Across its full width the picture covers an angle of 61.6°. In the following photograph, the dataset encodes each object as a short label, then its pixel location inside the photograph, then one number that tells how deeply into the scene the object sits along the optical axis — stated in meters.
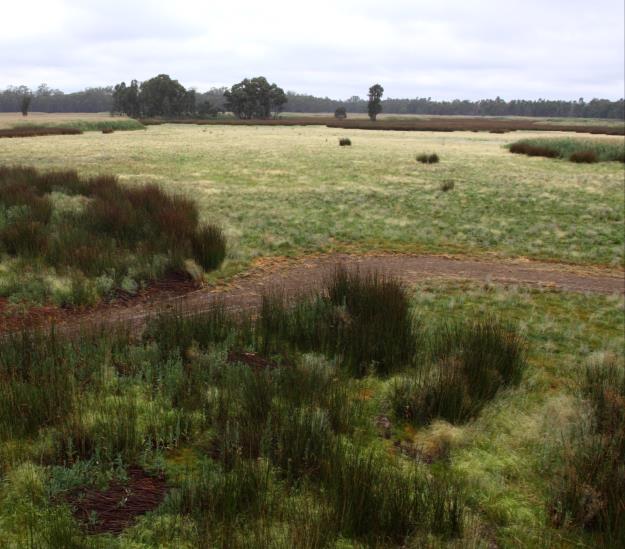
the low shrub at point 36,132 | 44.32
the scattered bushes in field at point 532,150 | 33.50
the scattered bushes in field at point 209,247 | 10.38
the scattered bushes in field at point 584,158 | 30.25
